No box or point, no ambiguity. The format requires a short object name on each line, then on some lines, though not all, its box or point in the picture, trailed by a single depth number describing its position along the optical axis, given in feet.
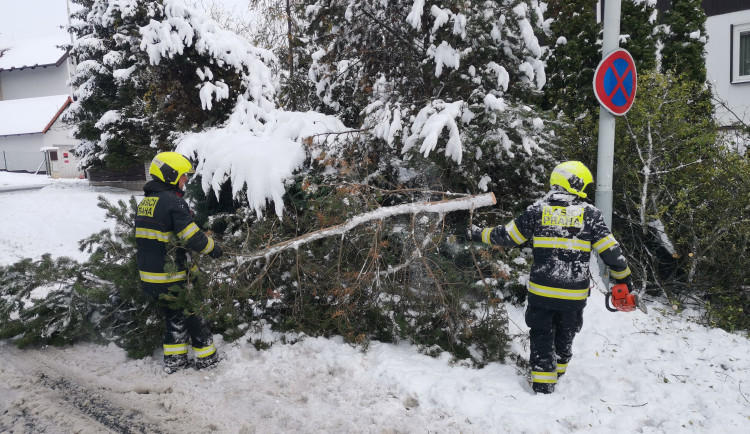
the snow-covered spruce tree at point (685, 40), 24.13
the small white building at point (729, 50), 32.50
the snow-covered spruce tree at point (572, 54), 23.99
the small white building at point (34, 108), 102.53
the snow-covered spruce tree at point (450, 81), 14.99
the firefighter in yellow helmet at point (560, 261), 11.07
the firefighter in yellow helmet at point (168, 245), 12.51
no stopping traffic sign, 14.51
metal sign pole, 14.84
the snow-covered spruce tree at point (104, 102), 43.91
